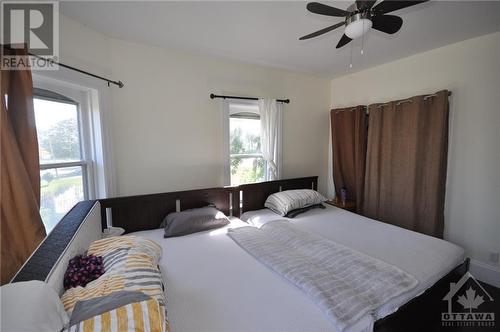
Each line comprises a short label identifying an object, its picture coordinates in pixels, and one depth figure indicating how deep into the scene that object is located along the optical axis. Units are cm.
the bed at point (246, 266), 108
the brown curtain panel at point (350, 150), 309
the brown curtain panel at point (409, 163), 239
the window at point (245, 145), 290
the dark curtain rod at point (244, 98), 260
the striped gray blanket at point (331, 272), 113
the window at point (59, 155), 169
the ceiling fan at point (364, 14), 121
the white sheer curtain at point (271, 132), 295
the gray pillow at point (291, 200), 265
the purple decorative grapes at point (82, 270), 109
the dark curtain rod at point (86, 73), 154
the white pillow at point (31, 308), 62
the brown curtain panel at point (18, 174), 127
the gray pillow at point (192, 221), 206
